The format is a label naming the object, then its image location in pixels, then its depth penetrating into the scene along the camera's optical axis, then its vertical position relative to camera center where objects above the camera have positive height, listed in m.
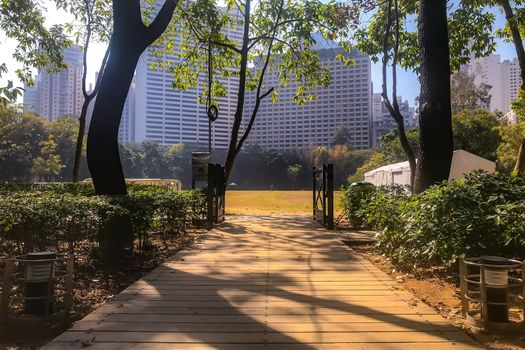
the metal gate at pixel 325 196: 11.58 -0.31
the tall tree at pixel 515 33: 13.32 +4.49
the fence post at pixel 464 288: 4.01 -0.90
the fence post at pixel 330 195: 11.53 -0.28
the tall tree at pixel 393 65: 13.00 +3.63
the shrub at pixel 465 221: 4.83 -0.40
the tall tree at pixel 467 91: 57.16 +11.65
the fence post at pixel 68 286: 4.02 -0.91
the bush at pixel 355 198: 12.35 -0.37
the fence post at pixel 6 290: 3.79 -0.89
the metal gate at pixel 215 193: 11.52 -0.26
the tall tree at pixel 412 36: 12.72 +4.40
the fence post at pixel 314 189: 14.39 -0.17
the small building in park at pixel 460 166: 24.18 +1.03
